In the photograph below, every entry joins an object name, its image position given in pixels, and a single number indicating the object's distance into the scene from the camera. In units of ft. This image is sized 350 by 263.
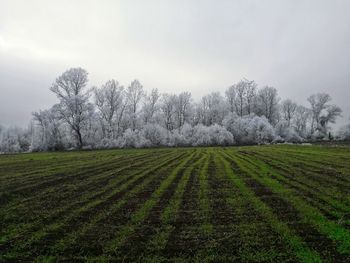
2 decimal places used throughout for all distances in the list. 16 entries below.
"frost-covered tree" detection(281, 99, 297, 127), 363.97
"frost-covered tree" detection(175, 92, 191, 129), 328.29
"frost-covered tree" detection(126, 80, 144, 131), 297.12
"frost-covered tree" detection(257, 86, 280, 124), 329.11
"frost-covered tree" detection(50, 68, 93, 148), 226.79
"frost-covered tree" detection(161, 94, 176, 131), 320.50
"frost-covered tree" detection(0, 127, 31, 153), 295.89
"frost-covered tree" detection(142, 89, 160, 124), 301.88
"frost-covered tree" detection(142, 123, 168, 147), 265.34
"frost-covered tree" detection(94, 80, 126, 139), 277.03
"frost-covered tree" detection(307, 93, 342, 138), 335.06
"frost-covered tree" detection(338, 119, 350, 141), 304.91
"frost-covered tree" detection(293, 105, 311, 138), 357.20
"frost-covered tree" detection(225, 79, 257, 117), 329.11
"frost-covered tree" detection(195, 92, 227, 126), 332.80
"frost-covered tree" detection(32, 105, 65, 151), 244.63
